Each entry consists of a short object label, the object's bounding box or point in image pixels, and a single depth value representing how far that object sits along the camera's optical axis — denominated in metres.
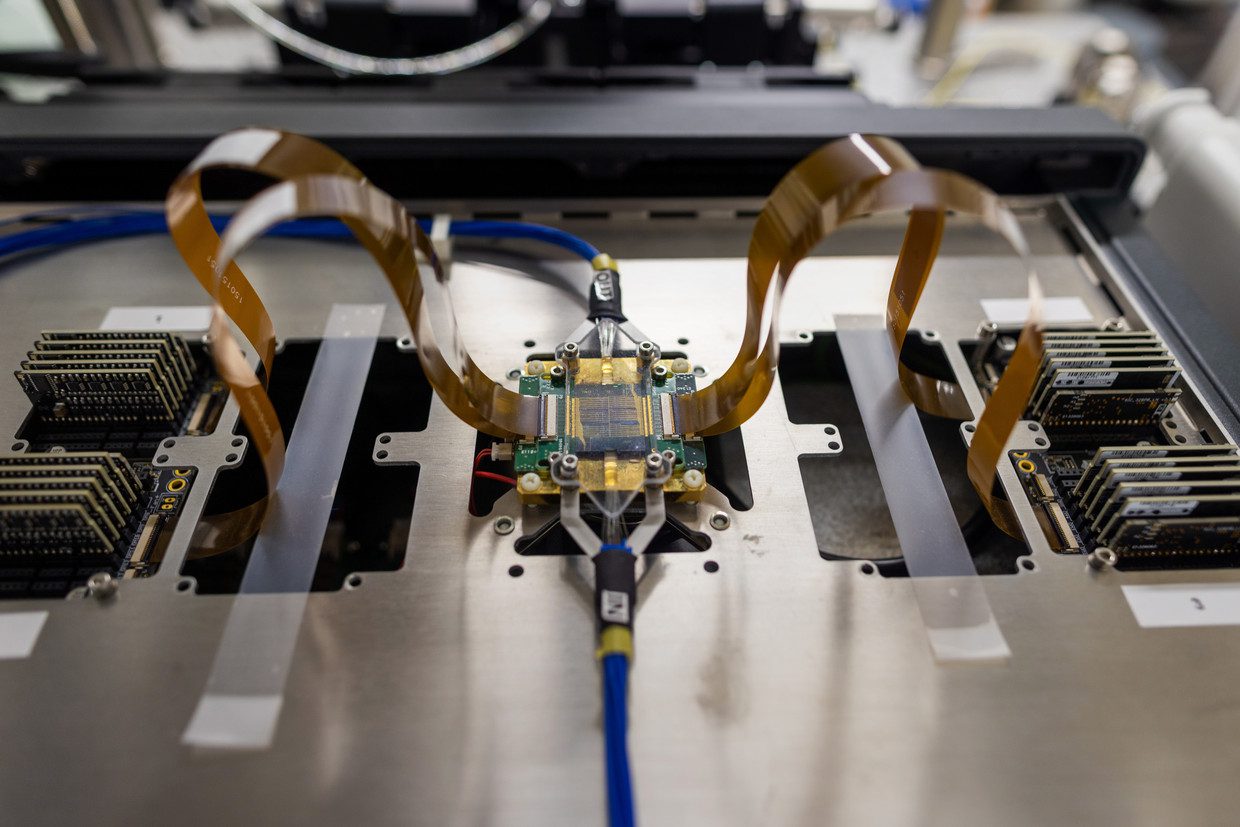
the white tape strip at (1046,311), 0.61
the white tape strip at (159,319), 0.60
